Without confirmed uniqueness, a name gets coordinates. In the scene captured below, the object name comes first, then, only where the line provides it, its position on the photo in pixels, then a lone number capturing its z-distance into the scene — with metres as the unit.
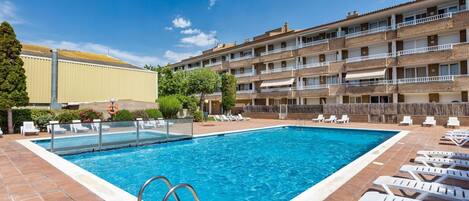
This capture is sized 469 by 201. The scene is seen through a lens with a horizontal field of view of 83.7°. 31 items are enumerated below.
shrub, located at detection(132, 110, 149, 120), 26.23
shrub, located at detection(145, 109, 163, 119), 27.72
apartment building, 26.58
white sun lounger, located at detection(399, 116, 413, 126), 24.91
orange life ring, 22.61
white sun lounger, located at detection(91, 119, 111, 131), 12.92
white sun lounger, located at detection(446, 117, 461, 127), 21.81
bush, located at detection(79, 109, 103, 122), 21.84
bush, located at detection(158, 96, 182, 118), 31.16
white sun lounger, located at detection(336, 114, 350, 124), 29.58
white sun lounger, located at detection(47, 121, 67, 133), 12.09
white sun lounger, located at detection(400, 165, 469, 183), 6.05
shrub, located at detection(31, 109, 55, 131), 19.66
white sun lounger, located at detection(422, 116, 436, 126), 23.36
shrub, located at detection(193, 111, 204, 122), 32.44
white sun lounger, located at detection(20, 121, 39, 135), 17.05
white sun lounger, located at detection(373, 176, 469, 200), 4.63
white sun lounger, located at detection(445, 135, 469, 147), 12.48
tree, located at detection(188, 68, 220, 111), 34.94
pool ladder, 3.49
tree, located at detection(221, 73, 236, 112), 35.62
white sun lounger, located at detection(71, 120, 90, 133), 12.04
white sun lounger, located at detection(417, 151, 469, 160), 8.55
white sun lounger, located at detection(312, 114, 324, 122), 31.46
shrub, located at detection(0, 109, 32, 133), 18.56
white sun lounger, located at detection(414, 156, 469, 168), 7.33
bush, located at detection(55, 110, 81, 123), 20.56
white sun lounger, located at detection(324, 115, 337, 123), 30.53
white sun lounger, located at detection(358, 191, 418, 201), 4.38
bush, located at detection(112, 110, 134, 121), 24.85
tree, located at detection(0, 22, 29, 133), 17.50
